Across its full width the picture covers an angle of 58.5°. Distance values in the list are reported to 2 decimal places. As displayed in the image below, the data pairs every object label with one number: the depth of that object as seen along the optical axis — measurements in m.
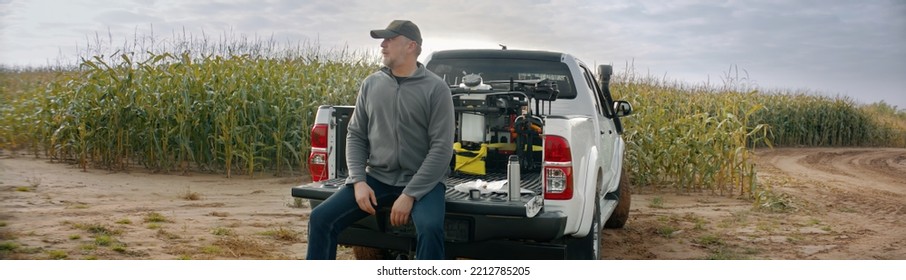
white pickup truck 3.97
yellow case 4.68
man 3.68
